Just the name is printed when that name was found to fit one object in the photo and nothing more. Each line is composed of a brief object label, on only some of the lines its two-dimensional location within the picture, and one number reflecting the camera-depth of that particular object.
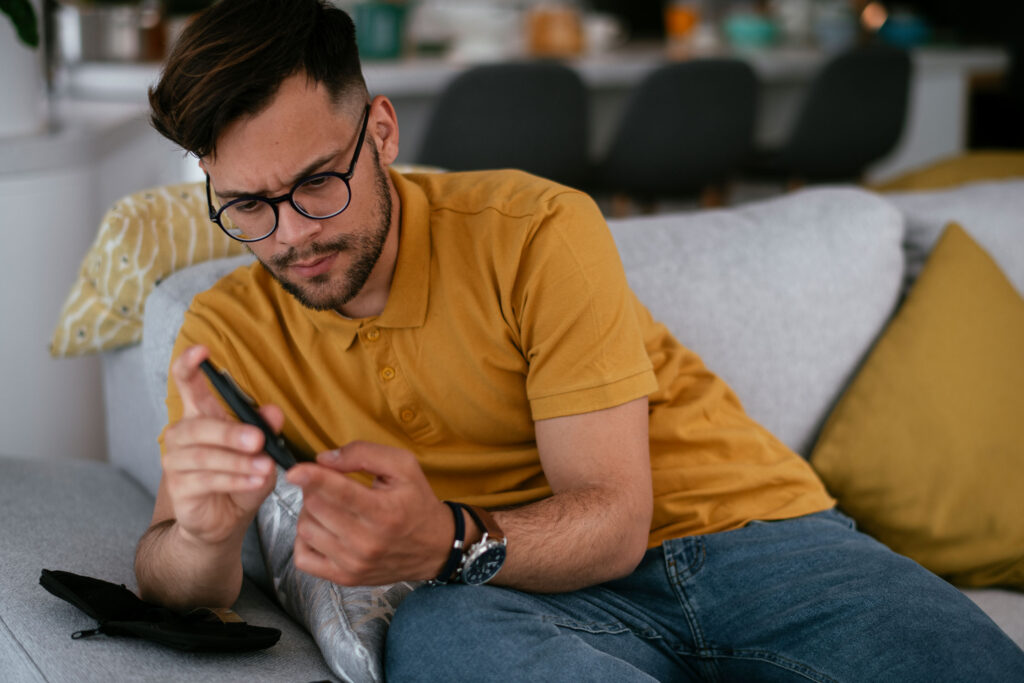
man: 1.10
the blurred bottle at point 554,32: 4.00
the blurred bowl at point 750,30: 4.55
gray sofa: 1.44
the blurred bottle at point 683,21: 4.64
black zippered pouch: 1.10
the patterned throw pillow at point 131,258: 1.55
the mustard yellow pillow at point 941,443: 1.65
